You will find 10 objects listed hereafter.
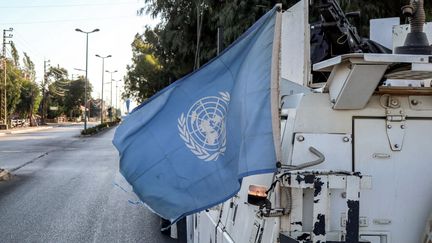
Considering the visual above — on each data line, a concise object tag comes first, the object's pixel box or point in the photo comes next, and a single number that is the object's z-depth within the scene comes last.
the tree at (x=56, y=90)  95.46
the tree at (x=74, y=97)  106.56
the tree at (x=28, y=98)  72.69
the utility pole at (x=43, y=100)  84.75
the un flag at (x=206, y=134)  2.97
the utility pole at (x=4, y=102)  58.09
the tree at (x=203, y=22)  10.47
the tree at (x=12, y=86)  62.01
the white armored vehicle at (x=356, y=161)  2.79
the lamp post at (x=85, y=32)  54.06
